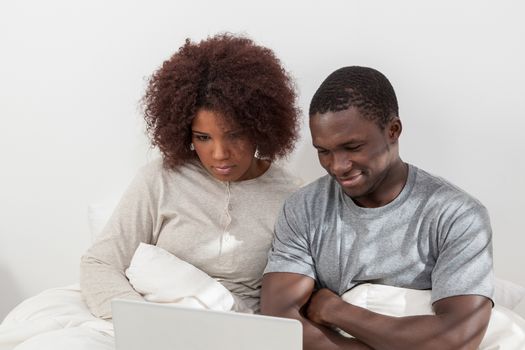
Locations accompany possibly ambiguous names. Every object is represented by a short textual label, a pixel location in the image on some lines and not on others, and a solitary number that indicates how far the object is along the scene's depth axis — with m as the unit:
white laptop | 1.94
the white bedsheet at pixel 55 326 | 2.23
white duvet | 2.20
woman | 2.37
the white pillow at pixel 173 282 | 2.35
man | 2.14
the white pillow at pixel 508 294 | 2.41
